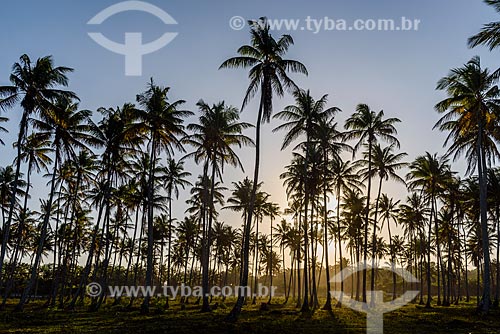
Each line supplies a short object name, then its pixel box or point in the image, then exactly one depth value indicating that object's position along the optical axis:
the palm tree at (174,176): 44.16
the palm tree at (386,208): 52.28
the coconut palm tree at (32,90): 26.64
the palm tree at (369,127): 36.59
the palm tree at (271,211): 52.88
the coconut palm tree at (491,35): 19.86
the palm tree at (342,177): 40.56
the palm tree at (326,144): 35.66
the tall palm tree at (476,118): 27.59
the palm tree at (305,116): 34.03
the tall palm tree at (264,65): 25.73
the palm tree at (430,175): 41.47
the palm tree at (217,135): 33.31
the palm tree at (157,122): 30.97
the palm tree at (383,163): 39.56
